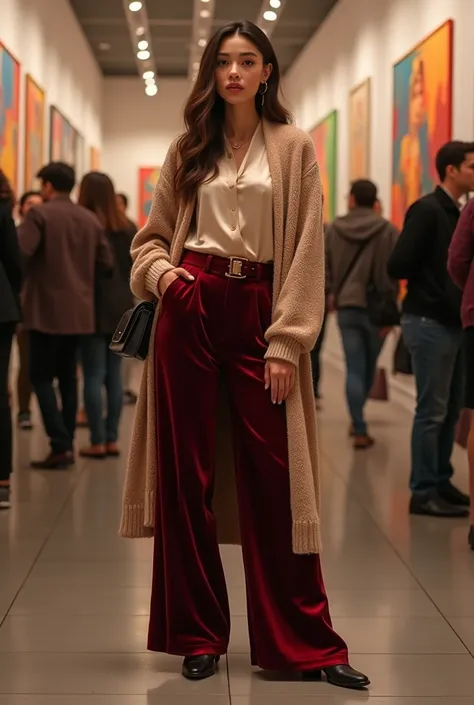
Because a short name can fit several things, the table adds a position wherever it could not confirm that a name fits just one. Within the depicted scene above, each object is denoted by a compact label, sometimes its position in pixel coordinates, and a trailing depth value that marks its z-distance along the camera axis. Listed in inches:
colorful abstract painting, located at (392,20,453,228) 372.5
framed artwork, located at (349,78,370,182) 526.9
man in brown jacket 287.7
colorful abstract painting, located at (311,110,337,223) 641.6
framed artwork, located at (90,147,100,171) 860.0
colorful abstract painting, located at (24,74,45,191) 486.3
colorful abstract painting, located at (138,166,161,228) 989.8
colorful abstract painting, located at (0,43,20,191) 419.2
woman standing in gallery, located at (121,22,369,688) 139.0
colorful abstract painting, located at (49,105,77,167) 586.6
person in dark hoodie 328.8
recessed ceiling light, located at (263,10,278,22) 566.2
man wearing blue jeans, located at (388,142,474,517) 236.1
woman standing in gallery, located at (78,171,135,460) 305.1
